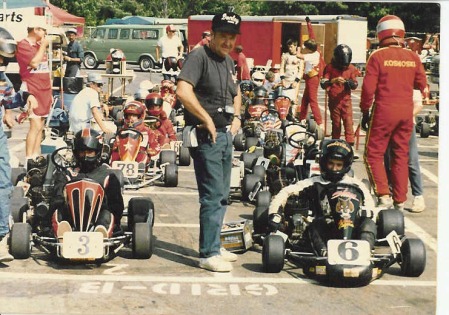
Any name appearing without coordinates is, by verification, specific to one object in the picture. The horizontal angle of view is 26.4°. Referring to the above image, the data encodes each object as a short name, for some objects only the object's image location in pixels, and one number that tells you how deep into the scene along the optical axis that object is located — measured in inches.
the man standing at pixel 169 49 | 574.2
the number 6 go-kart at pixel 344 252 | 251.8
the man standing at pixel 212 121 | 261.0
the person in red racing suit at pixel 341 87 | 461.1
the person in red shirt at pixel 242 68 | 657.6
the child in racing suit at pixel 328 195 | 265.6
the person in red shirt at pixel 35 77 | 410.9
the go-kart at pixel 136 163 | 380.8
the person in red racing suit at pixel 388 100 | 331.3
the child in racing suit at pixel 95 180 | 272.4
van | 450.6
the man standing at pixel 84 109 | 412.8
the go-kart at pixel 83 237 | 260.8
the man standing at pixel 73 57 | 538.0
